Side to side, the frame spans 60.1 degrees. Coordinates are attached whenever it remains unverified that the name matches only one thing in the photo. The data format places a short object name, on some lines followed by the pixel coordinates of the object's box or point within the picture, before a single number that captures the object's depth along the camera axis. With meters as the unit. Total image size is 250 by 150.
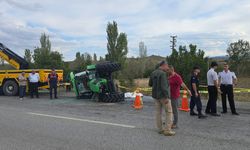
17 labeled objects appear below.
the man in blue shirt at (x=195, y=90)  6.43
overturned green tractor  9.32
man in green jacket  4.97
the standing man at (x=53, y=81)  10.49
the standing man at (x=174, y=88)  5.44
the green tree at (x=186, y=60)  14.28
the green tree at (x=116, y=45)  32.99
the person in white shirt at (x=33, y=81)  10.85
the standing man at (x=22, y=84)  10.79
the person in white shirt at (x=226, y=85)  6.98
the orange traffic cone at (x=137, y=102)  8.10
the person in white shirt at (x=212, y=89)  6.75
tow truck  11.26
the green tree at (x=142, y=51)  55.21
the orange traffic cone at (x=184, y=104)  7.56
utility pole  41.55
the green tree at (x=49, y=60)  18.88
